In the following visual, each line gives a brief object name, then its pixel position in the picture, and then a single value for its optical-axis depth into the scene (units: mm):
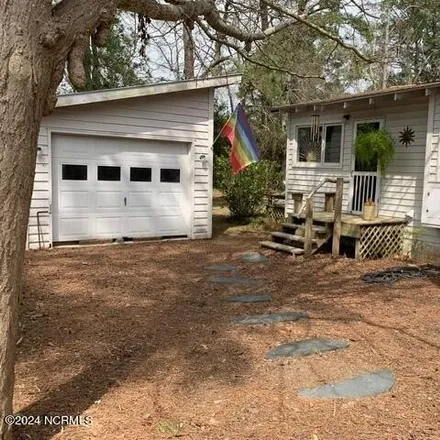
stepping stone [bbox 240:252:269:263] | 7984
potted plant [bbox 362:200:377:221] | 8398
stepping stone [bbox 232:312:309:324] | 4535
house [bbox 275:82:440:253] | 7750
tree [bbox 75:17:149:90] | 16328
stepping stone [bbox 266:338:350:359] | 3637
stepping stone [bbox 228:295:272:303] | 5391
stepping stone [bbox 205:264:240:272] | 7189
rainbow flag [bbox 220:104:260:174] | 9586
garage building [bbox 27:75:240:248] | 8539
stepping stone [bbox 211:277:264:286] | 6344
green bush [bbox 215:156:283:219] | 13250
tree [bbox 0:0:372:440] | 1918
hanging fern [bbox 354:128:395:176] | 8461
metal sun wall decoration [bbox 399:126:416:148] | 8308
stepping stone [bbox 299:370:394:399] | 2912
